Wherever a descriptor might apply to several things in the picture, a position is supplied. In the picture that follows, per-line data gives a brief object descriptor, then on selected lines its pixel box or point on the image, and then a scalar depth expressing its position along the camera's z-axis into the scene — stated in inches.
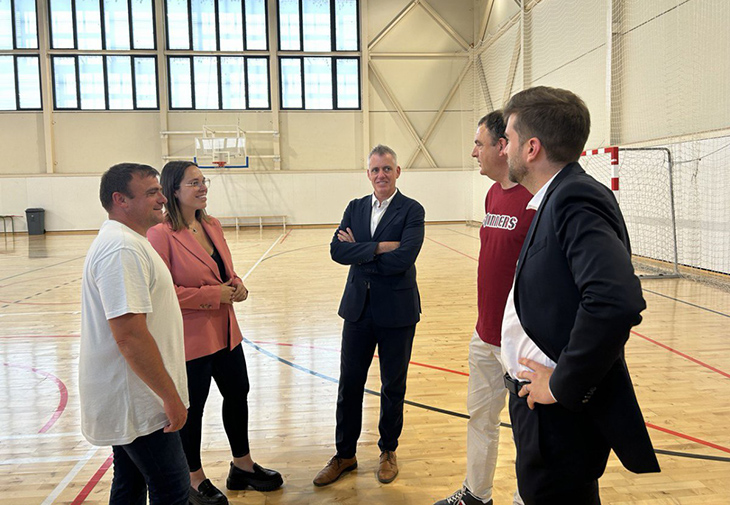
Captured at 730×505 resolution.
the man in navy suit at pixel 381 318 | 118.6
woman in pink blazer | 106.7
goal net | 369.9
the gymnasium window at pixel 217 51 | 746.8
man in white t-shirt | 71.2
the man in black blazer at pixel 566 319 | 49.7
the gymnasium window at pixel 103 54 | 732.7
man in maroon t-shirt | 94.5
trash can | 726.6
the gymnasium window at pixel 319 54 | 760.3
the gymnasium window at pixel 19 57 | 727.1
